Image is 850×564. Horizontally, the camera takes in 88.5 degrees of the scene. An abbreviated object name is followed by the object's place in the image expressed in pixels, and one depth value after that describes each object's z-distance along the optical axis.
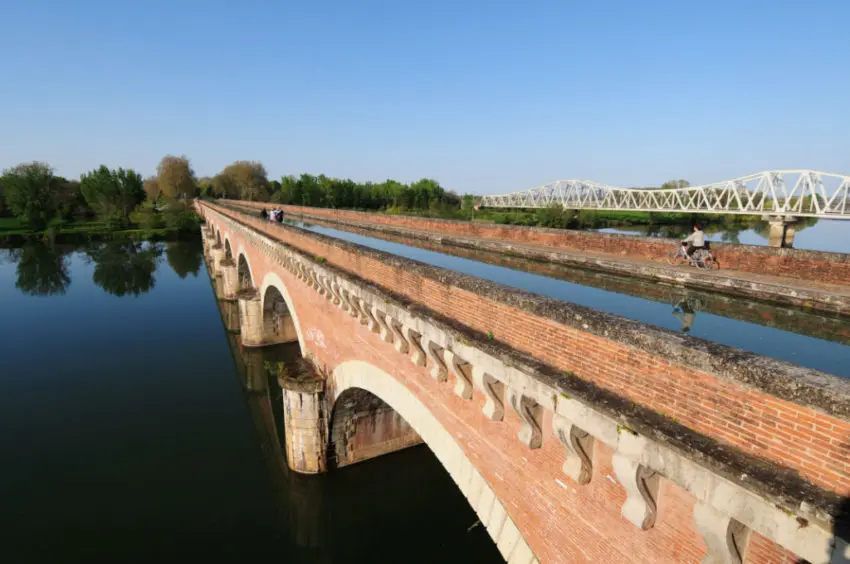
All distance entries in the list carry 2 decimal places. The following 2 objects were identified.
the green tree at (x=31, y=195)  65.31
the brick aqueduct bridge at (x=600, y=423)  2.59
